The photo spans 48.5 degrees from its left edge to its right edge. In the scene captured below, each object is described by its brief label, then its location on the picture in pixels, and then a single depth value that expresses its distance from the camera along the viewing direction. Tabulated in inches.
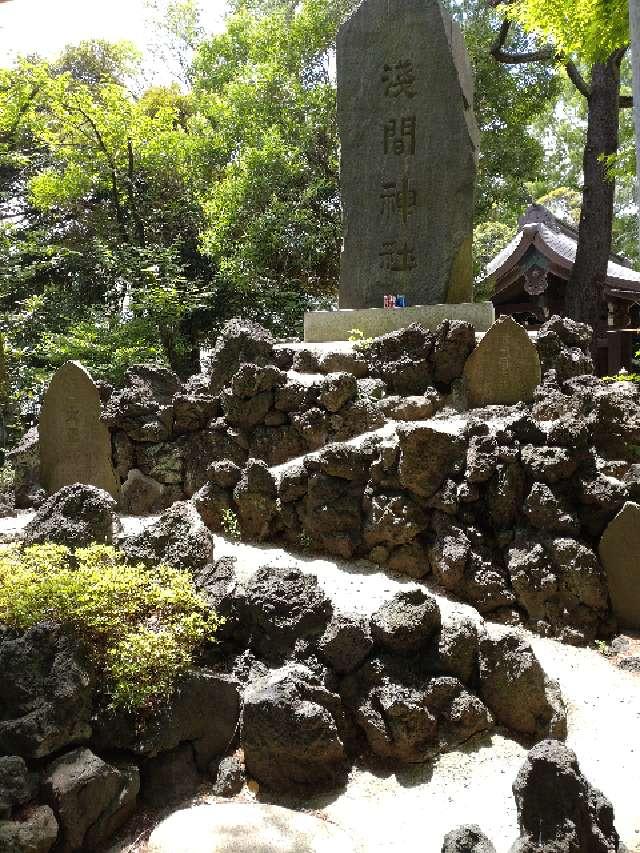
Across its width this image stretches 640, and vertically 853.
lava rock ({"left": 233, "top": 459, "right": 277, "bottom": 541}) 243.0
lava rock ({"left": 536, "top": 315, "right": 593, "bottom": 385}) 286.8
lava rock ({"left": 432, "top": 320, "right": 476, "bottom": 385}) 279.6
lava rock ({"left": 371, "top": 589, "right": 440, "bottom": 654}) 167.9
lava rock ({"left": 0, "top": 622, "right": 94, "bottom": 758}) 132.6
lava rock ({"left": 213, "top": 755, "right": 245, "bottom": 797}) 148.9
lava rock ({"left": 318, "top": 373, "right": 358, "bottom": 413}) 267.7
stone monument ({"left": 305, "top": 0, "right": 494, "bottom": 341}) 326.0
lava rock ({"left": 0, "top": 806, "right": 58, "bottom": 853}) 119.2
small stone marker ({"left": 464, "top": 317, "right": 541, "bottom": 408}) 266.4
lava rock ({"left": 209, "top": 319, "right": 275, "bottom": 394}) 293.9
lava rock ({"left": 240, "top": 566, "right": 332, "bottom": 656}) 171.8
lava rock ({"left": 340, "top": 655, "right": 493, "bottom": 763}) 158.6
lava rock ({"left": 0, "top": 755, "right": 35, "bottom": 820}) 122.6
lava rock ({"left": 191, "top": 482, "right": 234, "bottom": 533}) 249.9
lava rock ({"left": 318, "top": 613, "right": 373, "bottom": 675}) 167.8
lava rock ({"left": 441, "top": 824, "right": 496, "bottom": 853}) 106.4
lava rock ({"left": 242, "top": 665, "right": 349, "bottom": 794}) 148.3
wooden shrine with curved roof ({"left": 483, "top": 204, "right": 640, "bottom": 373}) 577.6
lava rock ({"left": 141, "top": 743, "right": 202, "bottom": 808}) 146.5
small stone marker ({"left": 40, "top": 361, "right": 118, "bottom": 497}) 281.3
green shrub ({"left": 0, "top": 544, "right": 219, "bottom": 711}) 147.3
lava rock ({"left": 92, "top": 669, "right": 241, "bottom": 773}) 145.6
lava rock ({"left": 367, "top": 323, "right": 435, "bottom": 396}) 285.9
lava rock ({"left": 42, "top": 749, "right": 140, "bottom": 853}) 128.1
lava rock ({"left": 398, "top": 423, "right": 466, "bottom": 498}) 229.1
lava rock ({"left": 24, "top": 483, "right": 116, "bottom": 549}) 200.5
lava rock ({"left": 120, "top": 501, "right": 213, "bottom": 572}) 202.1
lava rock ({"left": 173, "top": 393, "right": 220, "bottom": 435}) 288.4
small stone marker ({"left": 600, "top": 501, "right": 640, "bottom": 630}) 210.7
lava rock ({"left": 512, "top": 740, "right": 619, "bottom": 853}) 111.9
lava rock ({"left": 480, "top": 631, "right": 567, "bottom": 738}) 165.3
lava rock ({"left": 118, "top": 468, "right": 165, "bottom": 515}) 285.0
